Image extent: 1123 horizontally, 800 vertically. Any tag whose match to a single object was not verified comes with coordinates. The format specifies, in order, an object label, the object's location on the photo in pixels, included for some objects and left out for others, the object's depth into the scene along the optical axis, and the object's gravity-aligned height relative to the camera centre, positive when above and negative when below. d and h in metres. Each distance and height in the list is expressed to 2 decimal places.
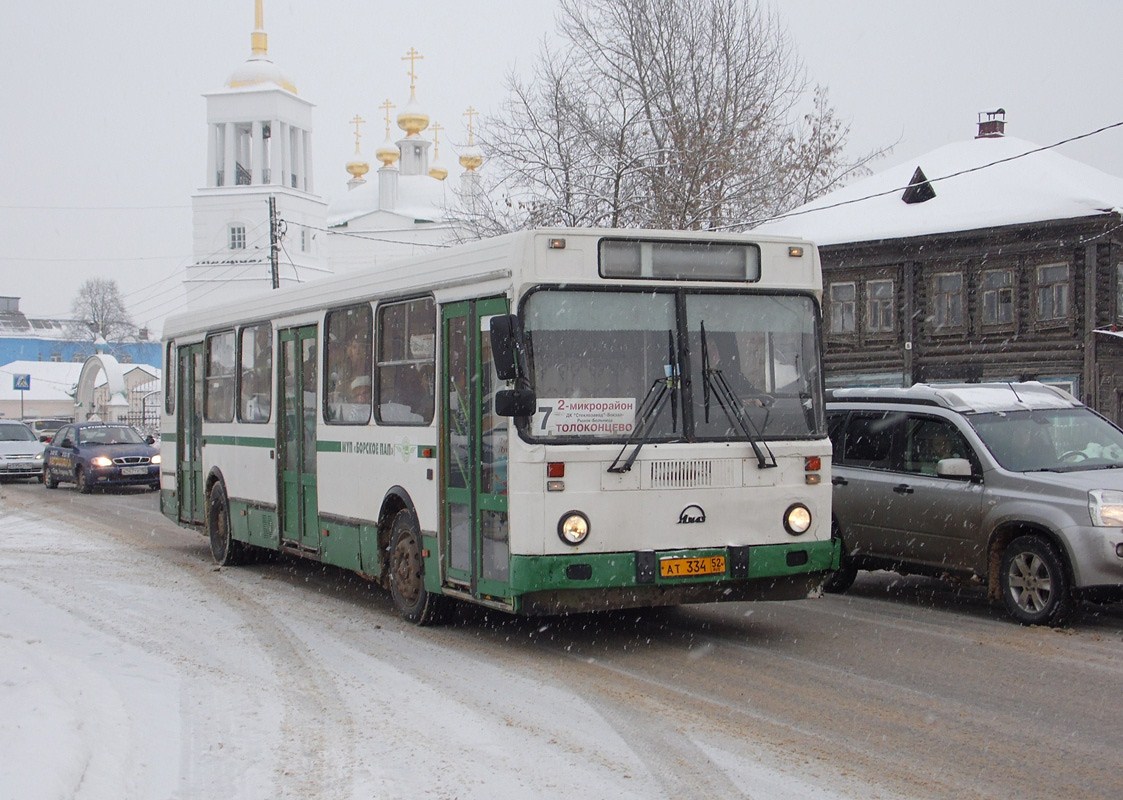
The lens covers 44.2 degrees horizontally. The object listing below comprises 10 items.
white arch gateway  62.75 +0.62
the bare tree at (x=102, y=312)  146.00 +9.63
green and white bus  9.18 -0.22
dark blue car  30.20 -1.29
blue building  135.25 +5.72
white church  89.25 +13.82
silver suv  10.60 -0.85
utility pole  42.11 +5.20
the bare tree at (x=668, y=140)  33.47 +6.68
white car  34.81 -1.31
